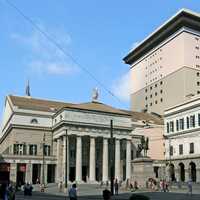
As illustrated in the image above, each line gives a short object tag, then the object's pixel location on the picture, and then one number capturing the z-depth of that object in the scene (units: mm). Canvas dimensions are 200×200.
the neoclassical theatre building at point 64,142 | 86500
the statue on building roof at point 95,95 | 97650
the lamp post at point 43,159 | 82875
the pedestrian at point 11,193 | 26567
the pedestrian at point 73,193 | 24703
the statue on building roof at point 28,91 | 121338
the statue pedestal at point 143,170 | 53906
